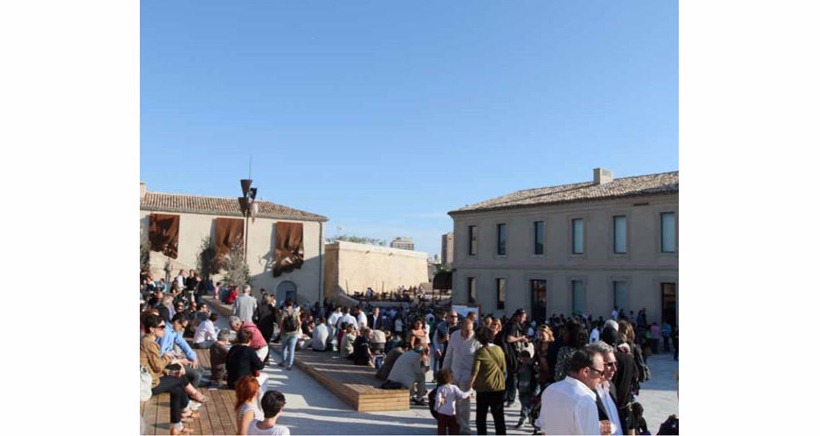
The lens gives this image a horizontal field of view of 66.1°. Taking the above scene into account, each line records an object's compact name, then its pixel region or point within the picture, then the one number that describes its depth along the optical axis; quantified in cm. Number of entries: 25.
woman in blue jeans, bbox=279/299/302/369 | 987
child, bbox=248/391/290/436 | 371
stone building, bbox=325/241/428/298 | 3800
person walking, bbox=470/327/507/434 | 604
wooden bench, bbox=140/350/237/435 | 565
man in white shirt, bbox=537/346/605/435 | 308
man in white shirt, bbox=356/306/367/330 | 1259
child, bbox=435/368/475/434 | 609
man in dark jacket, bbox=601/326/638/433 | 511
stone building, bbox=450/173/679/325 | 2148
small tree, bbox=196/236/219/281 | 3369
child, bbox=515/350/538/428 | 712
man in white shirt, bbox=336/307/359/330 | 1206
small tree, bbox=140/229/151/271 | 3084
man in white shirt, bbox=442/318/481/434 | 655
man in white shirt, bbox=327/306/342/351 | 1266
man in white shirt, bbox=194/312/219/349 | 1004
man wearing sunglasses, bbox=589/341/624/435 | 345
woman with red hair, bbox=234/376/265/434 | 421
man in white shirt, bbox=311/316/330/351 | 1205
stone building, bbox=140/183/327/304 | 3306
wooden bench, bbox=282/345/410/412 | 744
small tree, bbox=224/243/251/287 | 3089
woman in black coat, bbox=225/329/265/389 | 625
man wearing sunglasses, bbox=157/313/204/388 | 683
